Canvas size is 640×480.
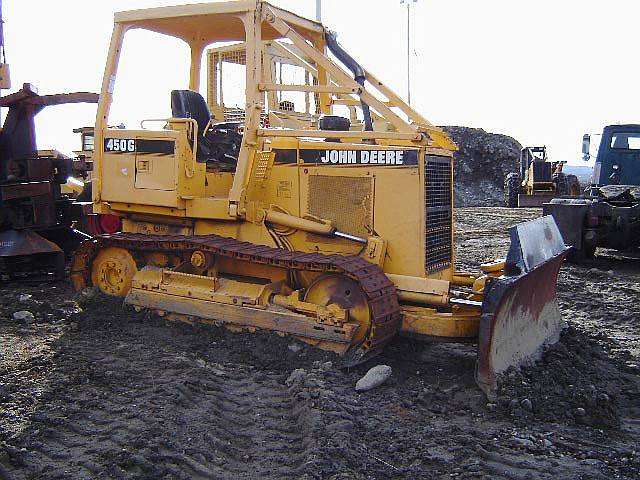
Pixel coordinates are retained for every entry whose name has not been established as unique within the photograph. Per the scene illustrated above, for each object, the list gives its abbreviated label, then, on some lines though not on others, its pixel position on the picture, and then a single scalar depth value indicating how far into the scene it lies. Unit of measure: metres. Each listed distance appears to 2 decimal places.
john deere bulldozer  5.59
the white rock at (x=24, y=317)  6.97
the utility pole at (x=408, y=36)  33.84
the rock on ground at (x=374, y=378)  5.13
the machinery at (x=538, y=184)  25.08
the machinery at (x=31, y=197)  9.12
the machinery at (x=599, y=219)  11.24
